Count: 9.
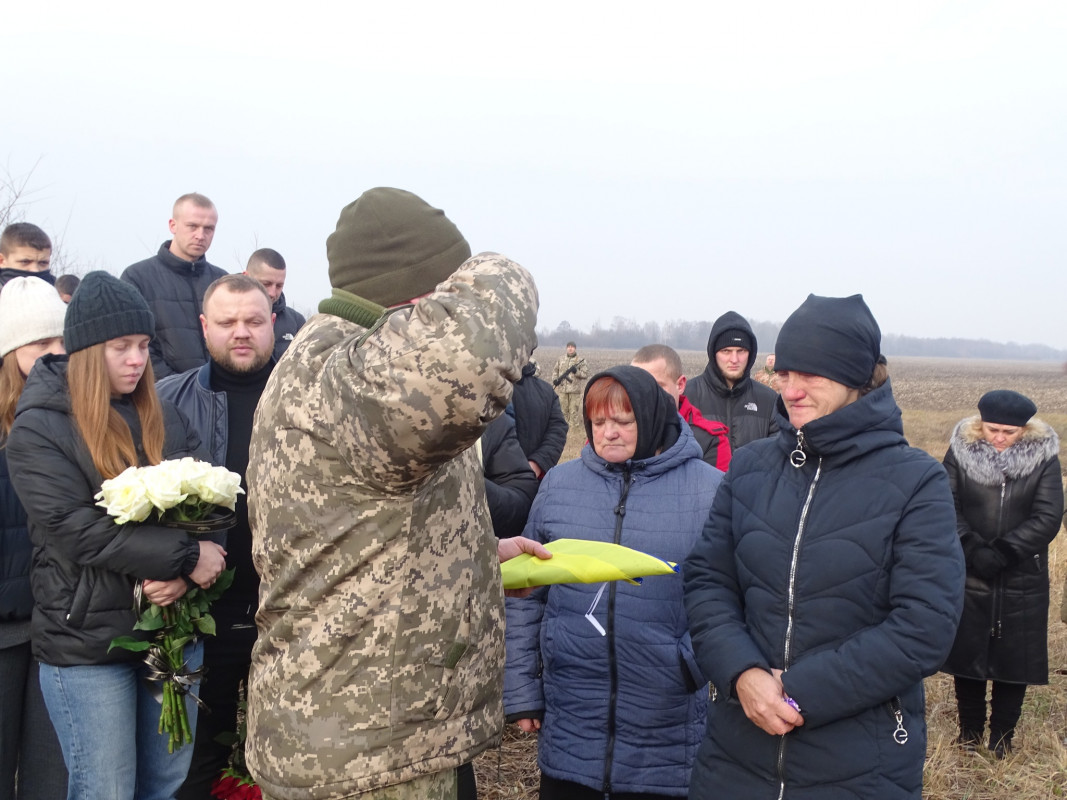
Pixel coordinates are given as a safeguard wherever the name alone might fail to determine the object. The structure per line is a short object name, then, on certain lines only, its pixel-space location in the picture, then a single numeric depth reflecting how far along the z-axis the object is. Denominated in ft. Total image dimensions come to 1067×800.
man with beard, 11.09
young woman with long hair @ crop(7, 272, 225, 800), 9.15
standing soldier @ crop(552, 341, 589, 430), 66.44
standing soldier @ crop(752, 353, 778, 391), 36.46
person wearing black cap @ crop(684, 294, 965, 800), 7.54
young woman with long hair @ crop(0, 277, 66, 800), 10.34
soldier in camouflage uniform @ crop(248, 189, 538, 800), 5.67
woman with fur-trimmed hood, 16.03
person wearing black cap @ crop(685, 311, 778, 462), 19.88
